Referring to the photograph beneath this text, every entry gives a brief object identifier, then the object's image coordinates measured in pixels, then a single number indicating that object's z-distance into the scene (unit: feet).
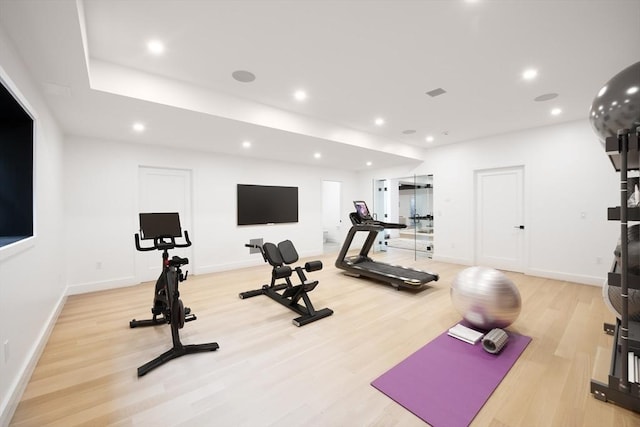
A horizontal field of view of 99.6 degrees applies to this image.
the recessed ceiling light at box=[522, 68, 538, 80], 10.08
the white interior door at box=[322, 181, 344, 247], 30.57
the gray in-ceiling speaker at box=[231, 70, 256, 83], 10.19
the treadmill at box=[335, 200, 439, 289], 14.38
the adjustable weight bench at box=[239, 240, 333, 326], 10.96
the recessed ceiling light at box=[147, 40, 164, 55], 8.30
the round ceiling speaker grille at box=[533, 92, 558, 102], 12.19
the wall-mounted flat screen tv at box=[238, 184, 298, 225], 20.31
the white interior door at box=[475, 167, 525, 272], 18.07
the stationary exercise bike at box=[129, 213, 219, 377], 8.14
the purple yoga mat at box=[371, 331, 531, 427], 6.02
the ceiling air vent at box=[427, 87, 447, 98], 11.80
